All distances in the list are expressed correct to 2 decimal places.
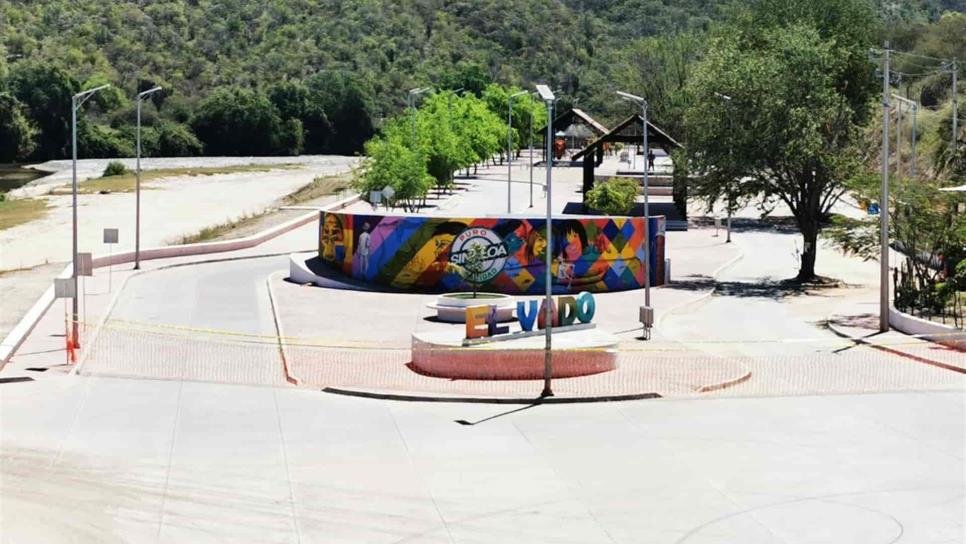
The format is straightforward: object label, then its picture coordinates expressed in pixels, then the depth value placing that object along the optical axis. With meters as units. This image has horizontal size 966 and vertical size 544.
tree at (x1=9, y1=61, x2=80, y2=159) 169.50
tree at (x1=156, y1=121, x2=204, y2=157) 177.12
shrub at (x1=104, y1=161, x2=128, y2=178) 141.12
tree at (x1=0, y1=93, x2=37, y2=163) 163.50
